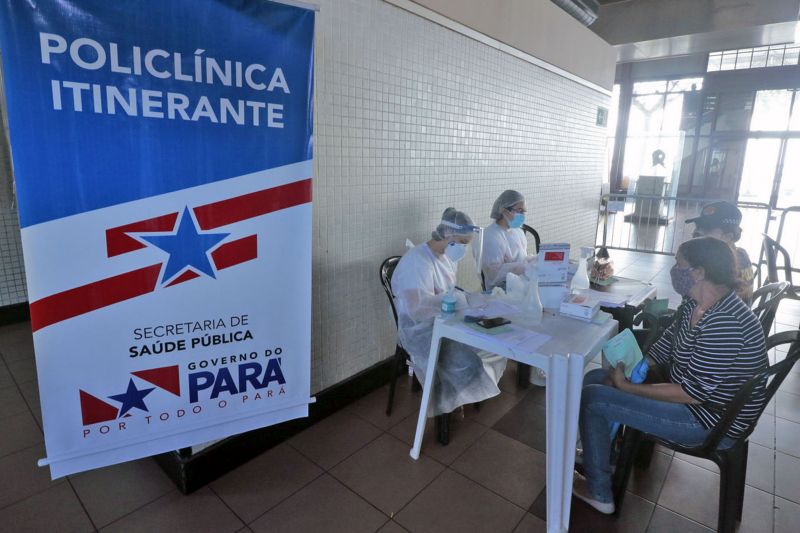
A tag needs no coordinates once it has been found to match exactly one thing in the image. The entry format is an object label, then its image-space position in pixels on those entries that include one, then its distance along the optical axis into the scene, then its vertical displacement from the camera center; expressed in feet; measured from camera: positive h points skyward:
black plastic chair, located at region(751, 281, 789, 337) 6.61 -1.60
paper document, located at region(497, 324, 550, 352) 5.90 -2.09
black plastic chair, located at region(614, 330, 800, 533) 4.86 -3.14
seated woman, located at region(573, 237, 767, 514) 4.99 -2.20
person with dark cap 8.38 -0.62
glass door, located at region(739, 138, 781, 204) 34.73 +1.99
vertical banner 4.47 -0.52
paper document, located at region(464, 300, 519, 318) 6.96 -2.01
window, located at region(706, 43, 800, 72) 33.47 +10.45
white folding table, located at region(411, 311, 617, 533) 5.64 -2.58
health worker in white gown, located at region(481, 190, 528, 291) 10.39 -1.38
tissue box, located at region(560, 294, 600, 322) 6.81 -1.86
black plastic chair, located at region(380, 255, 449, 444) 7.72 -3.19
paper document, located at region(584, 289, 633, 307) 7.63 -1.93
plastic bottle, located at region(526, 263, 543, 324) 6.86 -1.78
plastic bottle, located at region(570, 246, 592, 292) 8.41 -1.72
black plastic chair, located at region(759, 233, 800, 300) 10.00 -1.35
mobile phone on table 6.43 -2.01
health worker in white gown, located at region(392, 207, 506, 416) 7.39 -2.40
